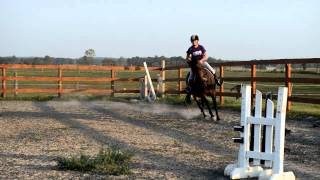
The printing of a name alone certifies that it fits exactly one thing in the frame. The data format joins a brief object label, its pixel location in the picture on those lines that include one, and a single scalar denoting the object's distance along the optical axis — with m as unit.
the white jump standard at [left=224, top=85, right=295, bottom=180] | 6.09
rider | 13.70
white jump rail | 20.75
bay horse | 13.45
